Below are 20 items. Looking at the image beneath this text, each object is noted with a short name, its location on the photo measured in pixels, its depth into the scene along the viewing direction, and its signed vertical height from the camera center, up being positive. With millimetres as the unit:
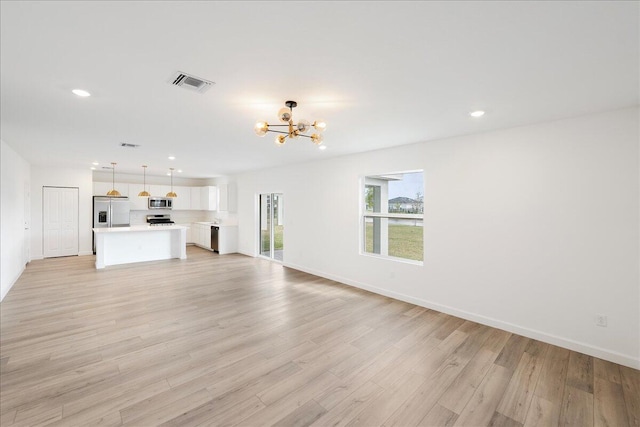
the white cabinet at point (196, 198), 10469 +508
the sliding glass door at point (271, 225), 7926 -378
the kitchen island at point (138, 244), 6824 -857
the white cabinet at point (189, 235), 10728 -879
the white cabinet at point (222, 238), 8859 -844
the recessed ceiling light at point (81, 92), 2514 +1072
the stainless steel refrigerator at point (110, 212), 8570 -15
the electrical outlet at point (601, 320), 2929 -1110
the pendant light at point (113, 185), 8117 +831
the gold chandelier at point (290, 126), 2443 +789
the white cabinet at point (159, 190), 9570 +744
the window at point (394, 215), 4582 -50
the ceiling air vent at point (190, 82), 2243 +1073
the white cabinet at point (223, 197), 9367 +495
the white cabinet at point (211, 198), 10008 +490
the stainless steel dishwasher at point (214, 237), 9023 -823
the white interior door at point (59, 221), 7754 -275
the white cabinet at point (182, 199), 10094 +468
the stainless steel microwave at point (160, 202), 9570 +314
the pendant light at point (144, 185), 8158 +883
